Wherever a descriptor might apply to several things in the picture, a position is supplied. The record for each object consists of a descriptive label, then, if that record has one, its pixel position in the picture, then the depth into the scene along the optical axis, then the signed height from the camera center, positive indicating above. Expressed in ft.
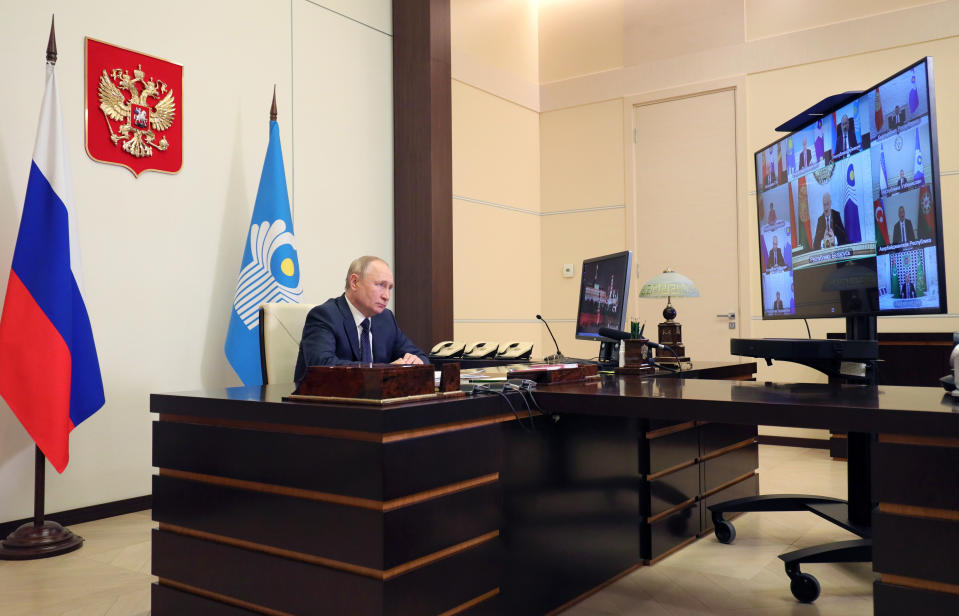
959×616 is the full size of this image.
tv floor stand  8.38 -2.21
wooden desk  5.33 -1.22
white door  20.15 +3.44
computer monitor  10.27 +0.62
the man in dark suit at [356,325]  9.37 +0.22
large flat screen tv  6.68 +1.25
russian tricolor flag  10.80 +0.47
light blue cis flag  13.87 +1.37
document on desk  7.94 -0.38
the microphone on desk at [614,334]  9.56 +0.05
